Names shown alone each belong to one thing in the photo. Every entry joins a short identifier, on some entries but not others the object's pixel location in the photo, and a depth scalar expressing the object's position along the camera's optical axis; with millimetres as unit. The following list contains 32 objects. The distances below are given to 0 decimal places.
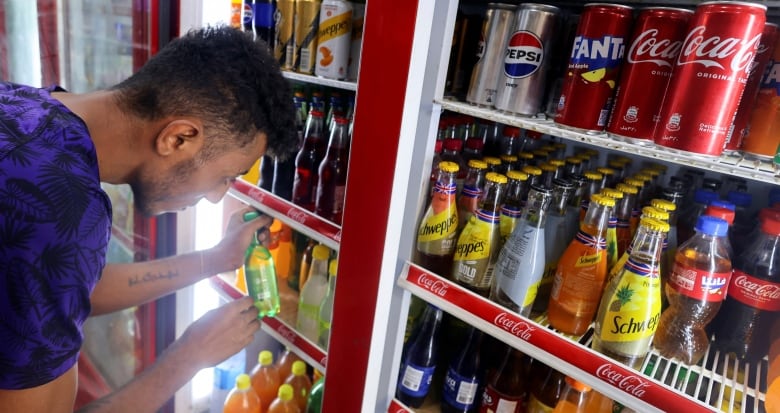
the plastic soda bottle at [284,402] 1609
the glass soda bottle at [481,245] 1159
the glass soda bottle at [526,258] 1079
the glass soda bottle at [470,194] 1237
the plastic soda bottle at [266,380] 1748
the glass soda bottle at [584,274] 1039
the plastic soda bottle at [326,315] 1534
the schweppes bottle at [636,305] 949
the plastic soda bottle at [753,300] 985
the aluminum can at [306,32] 1349
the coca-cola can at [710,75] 747
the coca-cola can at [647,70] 849
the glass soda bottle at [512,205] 1176
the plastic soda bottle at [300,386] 1730
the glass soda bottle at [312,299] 1581
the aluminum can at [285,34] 1403
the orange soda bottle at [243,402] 1705
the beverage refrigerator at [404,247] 914
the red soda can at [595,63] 890
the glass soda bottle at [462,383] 1292
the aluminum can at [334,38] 1284
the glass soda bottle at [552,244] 1191
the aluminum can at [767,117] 831
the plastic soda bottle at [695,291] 939
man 740
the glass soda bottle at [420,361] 1328
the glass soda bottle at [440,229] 1187
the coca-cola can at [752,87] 844
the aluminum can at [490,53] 1033
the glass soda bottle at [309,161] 1557
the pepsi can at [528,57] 985
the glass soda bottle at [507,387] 1242
